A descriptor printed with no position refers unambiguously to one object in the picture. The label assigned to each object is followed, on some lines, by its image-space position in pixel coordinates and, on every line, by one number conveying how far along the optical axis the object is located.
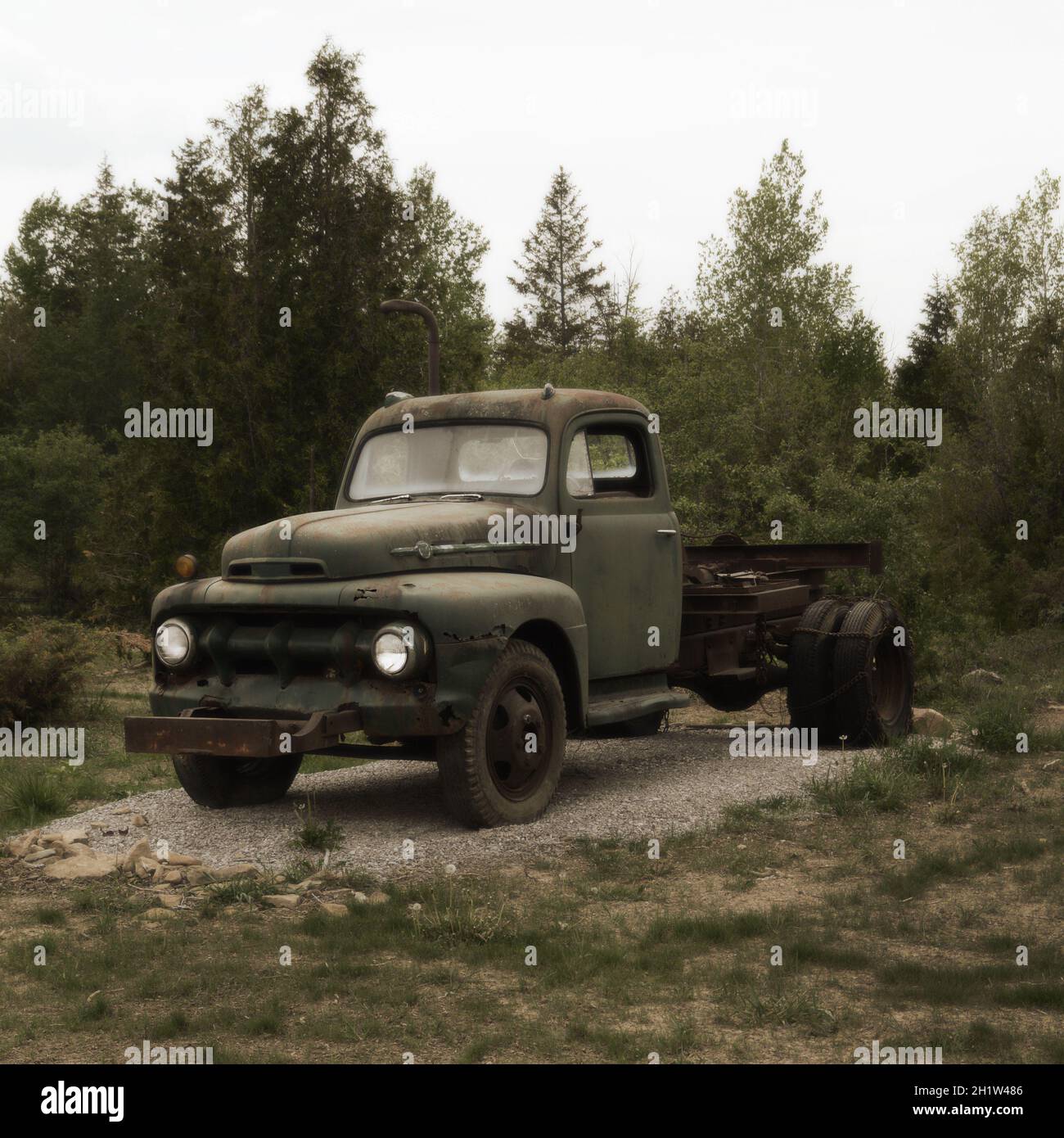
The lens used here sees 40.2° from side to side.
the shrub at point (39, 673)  12.81
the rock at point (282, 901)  6.30
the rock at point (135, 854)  7.02
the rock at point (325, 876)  6.65
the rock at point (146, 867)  6.86
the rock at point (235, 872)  6.74
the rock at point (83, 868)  6.95
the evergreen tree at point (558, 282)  55.31
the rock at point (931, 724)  11.30
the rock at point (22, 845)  7.38
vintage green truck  7.31
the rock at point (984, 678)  15.23
